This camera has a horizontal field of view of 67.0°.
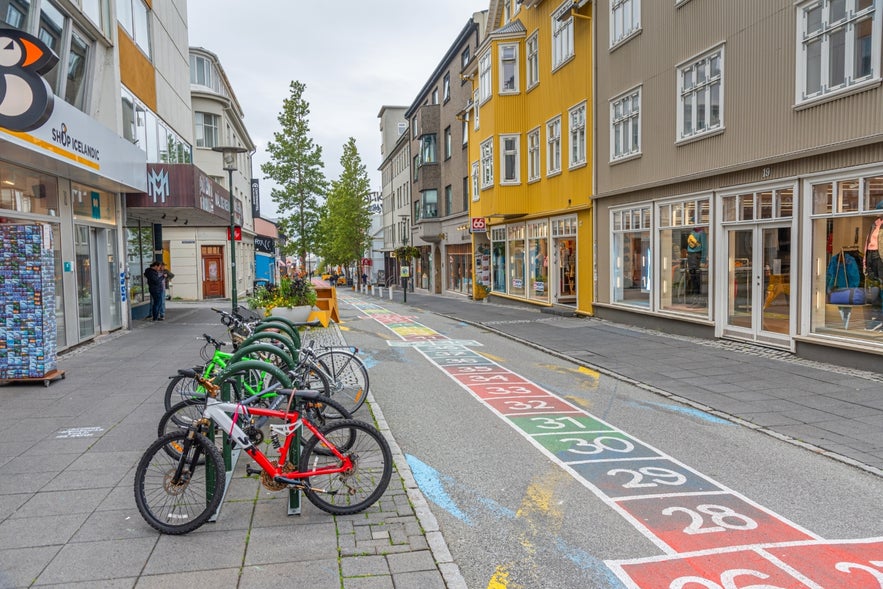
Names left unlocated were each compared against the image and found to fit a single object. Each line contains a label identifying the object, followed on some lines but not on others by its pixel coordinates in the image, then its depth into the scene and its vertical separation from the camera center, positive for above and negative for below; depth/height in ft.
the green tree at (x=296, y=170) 121.29 +17.43
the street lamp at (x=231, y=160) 59.26 +9.43
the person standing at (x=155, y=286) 63.98 -1.90
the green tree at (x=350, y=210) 203.21 +16.47
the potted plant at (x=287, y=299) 58.18 -3.17
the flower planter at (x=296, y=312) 57.47 -4.24
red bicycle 14.85 -4.67
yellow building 66.33 +12.74
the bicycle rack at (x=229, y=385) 15.72 -2.91
